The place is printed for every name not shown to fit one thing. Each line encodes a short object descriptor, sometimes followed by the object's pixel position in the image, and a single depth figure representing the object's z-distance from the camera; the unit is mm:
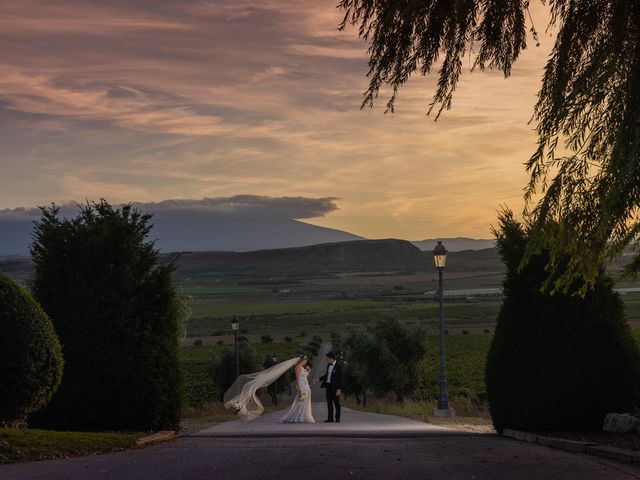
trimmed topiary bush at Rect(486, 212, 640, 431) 16531
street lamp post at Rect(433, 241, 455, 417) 26531
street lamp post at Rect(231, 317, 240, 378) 46656
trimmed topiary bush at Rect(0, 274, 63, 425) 14953
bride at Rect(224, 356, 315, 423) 25031
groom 22922
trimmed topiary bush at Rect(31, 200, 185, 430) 18359
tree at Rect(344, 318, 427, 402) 55906
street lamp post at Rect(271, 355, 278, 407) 59075
